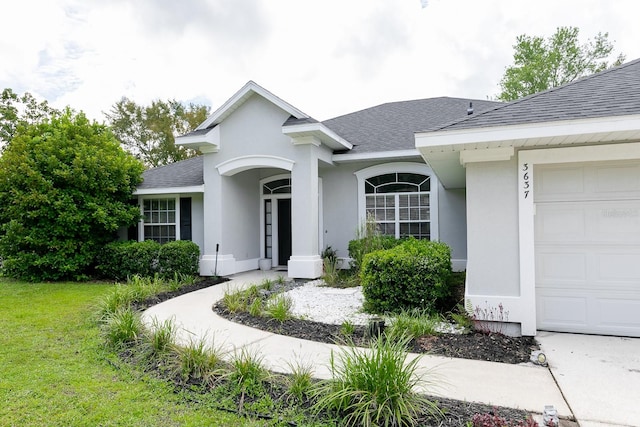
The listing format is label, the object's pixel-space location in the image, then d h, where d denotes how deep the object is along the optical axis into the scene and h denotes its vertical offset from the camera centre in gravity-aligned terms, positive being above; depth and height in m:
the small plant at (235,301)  7.00 -1.60
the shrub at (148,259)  10.84 -1.15
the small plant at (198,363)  3.98 -1.58
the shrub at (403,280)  6.21 -1.05
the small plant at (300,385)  3.49 -1.59
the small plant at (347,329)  5.47 -1.63
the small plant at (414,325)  5.25 -1.55
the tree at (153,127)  29.61 +7.51
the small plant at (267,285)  9.08 -1.61
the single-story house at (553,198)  5.01 +0.27
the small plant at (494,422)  2.78 -1.56
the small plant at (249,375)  3.67 -1.59
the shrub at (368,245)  9.64 -0.69
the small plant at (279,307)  6.31 -1.57
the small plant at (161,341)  4.65 -1.55
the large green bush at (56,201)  10.96 +0.61
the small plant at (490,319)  5.42 -1.48
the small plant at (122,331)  5.14 -1.56
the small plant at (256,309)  6.67 -1.61
